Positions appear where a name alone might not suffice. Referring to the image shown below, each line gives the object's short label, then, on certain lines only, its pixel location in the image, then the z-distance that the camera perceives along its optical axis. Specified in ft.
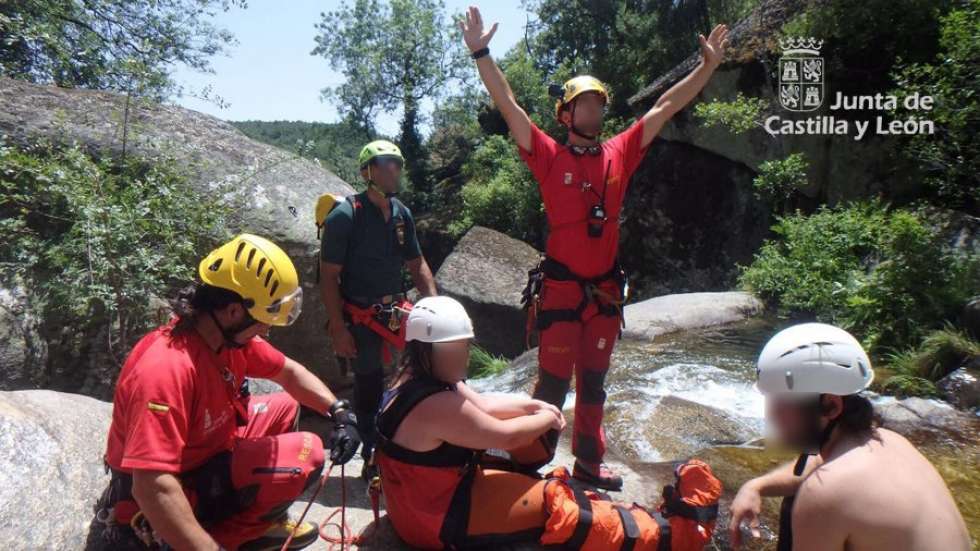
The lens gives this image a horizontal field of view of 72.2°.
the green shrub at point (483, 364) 29.89
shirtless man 5.95
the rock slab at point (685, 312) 30.12
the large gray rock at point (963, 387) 19.57
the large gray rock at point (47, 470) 9.48
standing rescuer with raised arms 12.49
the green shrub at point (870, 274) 23.44
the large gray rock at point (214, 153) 19.08
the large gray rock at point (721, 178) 42.06
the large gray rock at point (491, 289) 33.76
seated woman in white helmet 9.30
